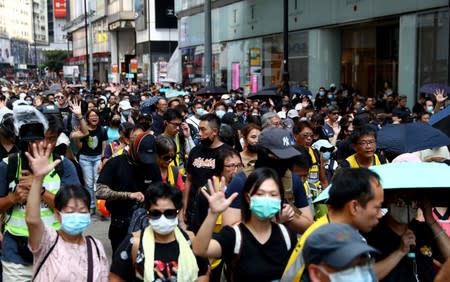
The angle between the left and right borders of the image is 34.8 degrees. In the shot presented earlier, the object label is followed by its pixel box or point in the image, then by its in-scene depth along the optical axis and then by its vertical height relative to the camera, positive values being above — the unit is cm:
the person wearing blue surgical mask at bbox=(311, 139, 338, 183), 822 -103
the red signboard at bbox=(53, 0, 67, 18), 13488 +1215
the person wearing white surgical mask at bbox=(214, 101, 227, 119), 1433 -73
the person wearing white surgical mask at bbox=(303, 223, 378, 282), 286 -74
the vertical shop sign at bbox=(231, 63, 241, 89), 3766 -15
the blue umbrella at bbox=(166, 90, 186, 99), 1990 -61
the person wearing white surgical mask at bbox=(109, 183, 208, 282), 428 -108
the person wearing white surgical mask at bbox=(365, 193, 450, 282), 409 -98
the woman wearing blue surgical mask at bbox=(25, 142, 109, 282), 437 -103
